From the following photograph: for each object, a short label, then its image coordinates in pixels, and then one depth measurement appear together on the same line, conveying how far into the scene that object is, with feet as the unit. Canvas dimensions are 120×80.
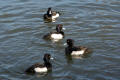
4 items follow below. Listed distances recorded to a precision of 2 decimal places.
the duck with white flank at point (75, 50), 48.98
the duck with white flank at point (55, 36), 54.95
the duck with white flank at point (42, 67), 43.75
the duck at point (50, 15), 64.43
